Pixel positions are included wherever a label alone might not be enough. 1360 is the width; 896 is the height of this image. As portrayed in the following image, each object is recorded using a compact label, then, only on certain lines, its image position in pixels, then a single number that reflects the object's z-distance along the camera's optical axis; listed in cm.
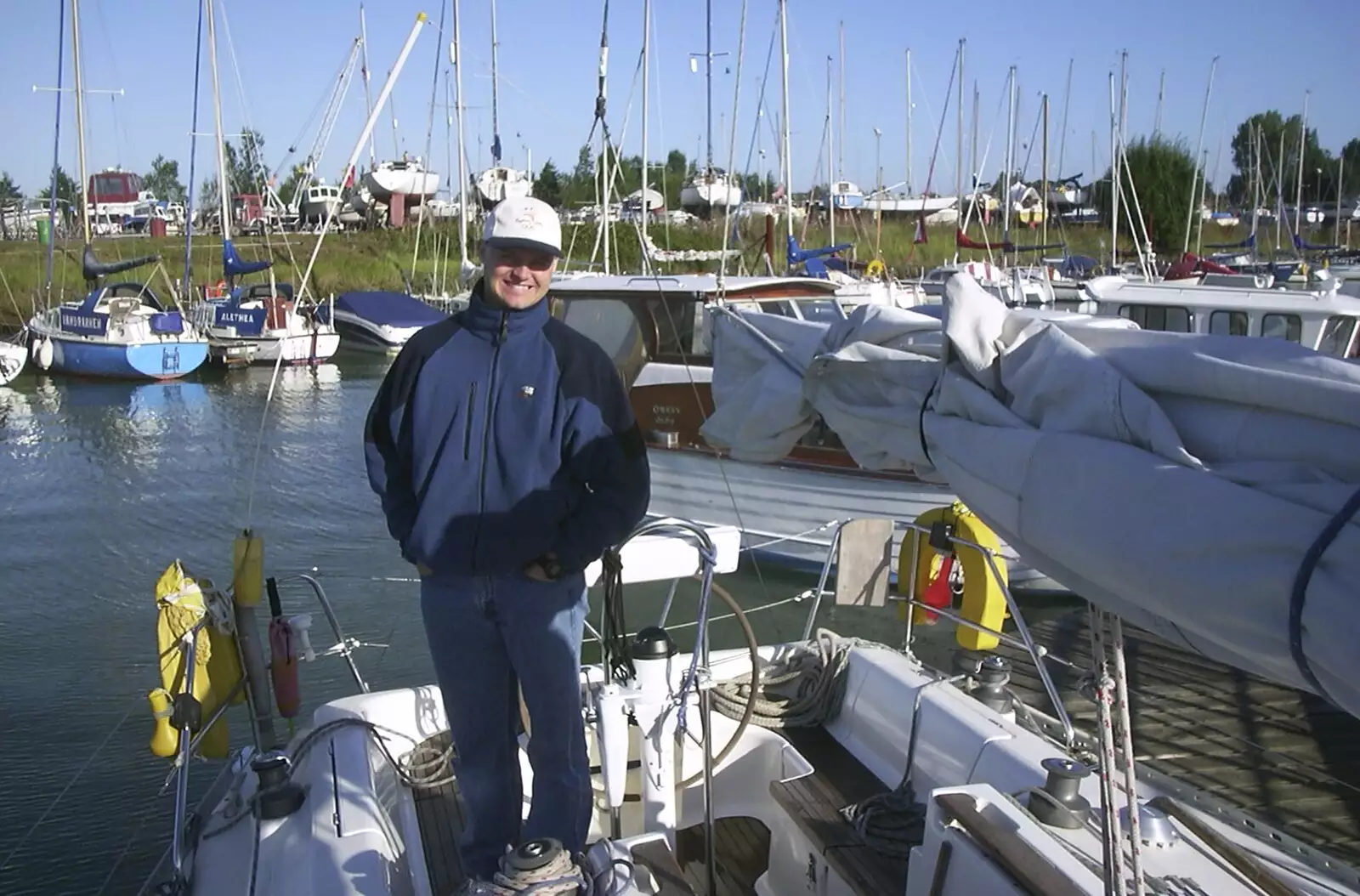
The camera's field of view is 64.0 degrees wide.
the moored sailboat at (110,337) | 2242
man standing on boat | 244
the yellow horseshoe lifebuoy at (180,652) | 365
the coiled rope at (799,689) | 400
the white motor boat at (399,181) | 4209
